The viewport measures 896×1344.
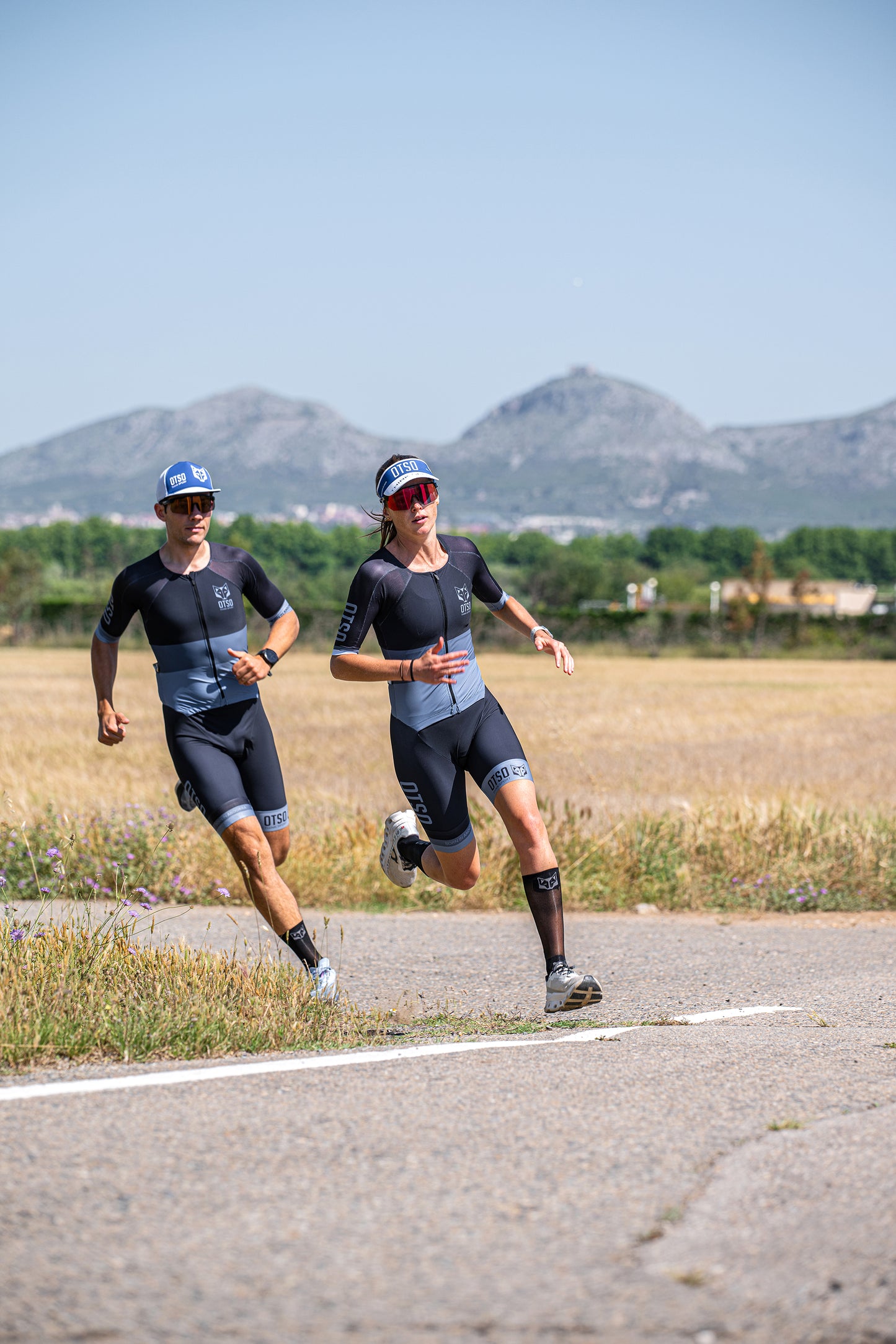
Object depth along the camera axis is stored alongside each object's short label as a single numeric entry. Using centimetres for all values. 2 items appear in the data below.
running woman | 1313
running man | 1334
